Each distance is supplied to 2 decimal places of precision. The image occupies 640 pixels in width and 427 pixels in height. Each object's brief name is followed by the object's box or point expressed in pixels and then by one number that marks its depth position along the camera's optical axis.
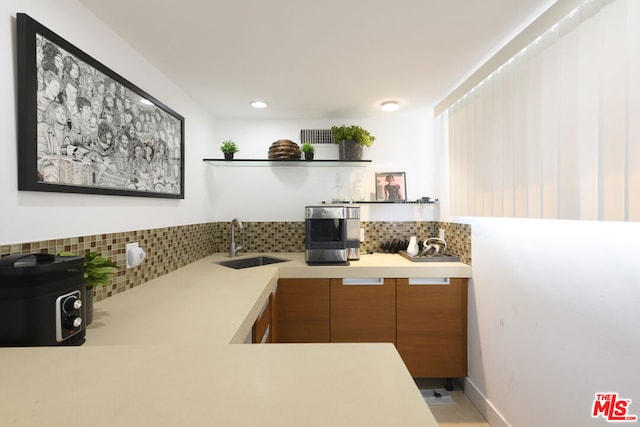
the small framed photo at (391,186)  2.53
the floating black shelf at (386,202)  2.41
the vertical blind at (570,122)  0.94
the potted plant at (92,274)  0.94
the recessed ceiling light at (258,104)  2.17
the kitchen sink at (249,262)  2.22
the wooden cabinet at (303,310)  1.96
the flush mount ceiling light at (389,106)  2.21
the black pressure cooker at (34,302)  0.70
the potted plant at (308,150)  2.34
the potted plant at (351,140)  2.35
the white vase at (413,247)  2.26
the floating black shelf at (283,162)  2.33
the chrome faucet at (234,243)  2.33
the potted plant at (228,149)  2.33
